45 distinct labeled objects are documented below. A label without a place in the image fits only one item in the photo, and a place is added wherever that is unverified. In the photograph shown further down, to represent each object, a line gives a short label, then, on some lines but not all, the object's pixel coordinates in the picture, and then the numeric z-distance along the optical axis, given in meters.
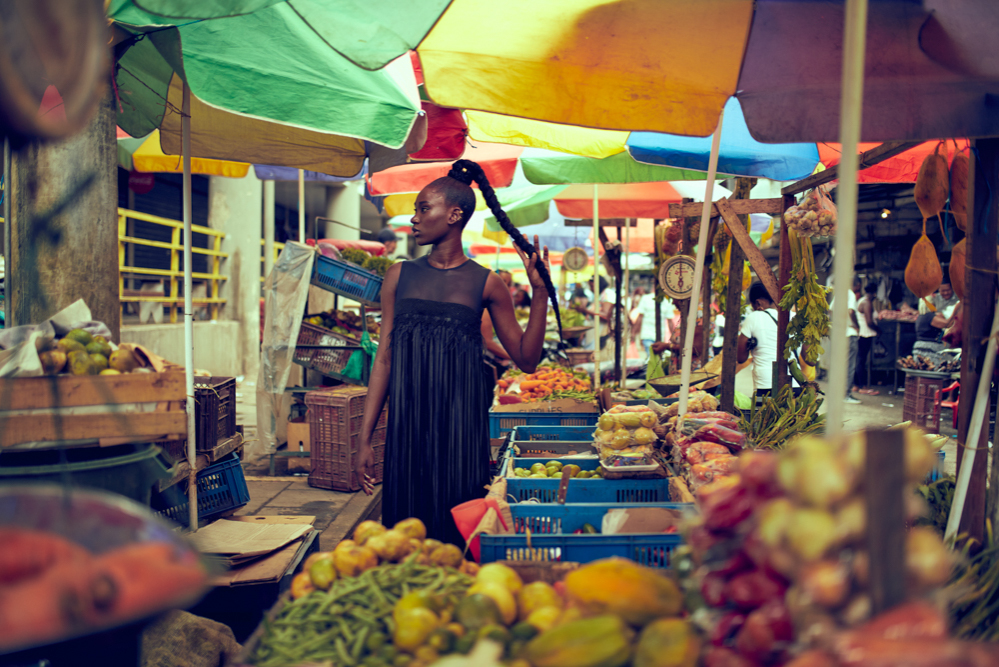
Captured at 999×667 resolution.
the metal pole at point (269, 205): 12.65
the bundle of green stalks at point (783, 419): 3.95
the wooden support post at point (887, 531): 1.11
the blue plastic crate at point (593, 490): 3.01
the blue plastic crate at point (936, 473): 3.31
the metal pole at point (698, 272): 3.18
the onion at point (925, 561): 1.15
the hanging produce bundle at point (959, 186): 2.91
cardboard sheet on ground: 3.32
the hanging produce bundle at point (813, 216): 4.48
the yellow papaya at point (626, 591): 1.47
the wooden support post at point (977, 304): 2.40
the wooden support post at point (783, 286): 4.75
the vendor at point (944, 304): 10.09
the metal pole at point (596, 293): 6.84
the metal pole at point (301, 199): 6.74
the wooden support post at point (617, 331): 8.60
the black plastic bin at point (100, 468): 2.10
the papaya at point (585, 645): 1.36
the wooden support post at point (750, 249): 4.62
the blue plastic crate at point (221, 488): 4.11
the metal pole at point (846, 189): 1.73
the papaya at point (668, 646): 1.34
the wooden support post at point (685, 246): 6.87
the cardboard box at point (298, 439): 6.63
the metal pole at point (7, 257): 3.06
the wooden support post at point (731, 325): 5.06
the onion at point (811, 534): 1.14
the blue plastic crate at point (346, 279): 6.50
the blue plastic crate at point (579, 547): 2.24
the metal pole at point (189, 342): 3.62
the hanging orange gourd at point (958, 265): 2.85
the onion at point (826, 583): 1.12
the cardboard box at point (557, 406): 5.65
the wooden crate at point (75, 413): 2.13
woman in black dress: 2.89
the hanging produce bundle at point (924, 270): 3.13
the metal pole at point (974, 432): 2.22
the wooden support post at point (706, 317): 7.24
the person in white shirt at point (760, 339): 6.74
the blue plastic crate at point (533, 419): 5.00
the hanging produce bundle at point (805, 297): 4.68
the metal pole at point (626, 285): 9.09
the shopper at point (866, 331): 11.96
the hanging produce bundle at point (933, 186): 2.89
